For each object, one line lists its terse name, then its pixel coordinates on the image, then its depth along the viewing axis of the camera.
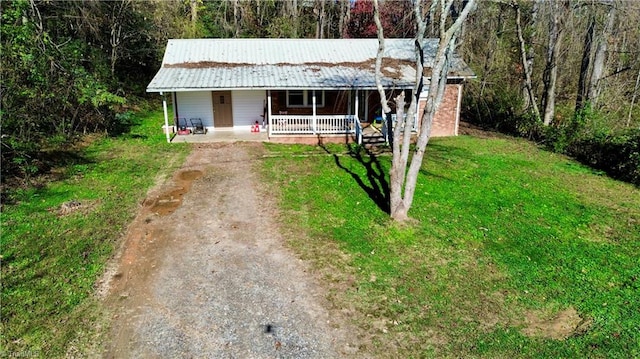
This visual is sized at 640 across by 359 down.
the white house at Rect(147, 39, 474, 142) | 18.02
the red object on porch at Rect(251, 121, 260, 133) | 19.73
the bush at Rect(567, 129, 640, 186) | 14.12
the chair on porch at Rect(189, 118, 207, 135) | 19.08
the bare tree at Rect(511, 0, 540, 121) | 18.64
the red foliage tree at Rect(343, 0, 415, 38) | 28.80
